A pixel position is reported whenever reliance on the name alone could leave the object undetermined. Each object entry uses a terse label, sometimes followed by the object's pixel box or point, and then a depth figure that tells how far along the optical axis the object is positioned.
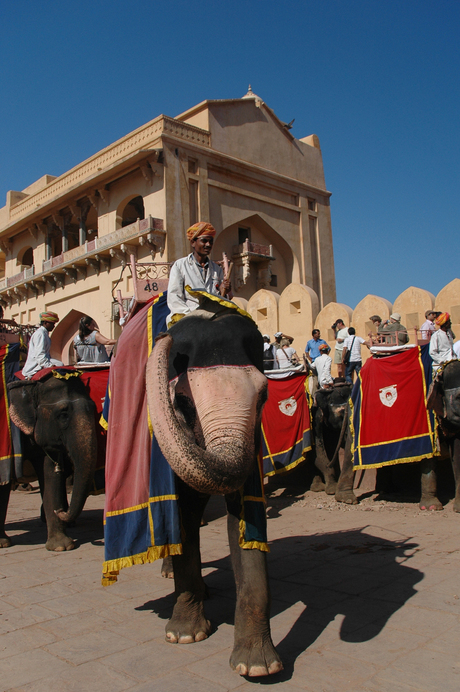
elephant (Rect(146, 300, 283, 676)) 2.44
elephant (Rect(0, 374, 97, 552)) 5.59
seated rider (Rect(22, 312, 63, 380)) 6.45
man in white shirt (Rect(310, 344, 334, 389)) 9.39
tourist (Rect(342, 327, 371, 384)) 11.10
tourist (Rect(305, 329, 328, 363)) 12.69
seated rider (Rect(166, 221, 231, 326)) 3.59
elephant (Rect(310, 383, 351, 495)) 8.36
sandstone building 22.98
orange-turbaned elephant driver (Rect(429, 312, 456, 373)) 6.91
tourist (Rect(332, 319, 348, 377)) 12.09
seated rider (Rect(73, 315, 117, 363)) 7.34
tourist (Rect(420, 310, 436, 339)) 10.19
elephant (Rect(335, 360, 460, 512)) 6.47
